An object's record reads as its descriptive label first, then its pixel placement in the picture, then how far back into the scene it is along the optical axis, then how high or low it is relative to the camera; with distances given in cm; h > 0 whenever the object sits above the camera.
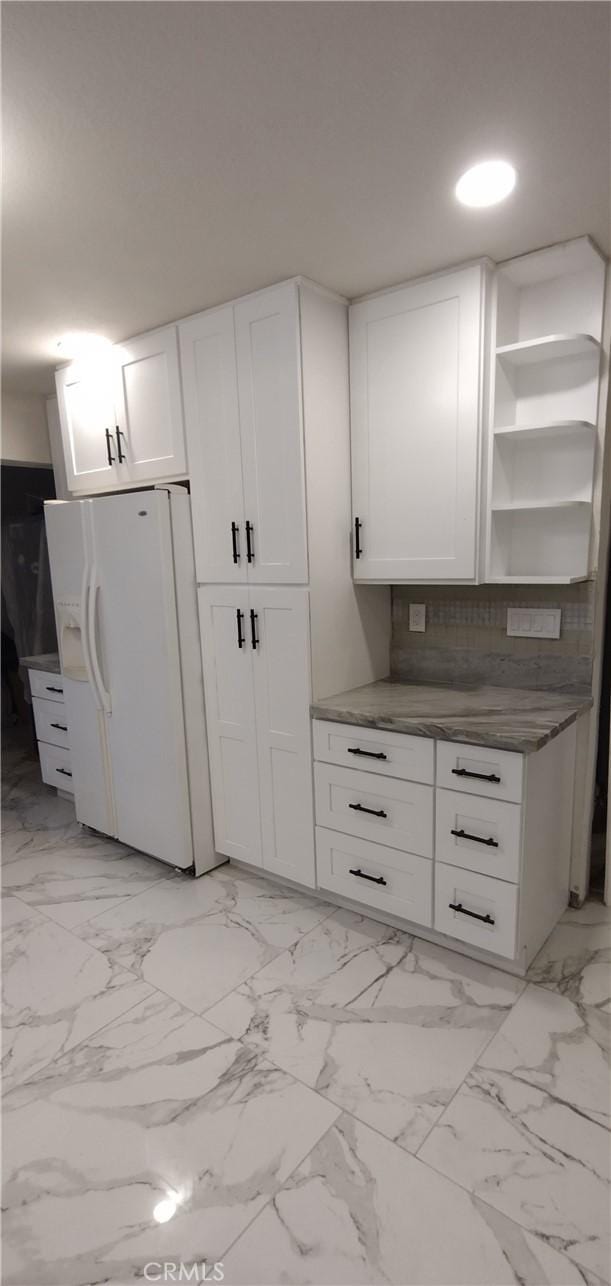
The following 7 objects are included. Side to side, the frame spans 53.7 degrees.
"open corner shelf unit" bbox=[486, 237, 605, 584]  201 +44
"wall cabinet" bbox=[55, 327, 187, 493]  252 +61
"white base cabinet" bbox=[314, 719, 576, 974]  192 -100
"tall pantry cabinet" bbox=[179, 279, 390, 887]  218 +1
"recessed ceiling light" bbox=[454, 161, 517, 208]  150 +91
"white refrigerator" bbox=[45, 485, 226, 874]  250 -48
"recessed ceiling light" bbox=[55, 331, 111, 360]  258 +92
